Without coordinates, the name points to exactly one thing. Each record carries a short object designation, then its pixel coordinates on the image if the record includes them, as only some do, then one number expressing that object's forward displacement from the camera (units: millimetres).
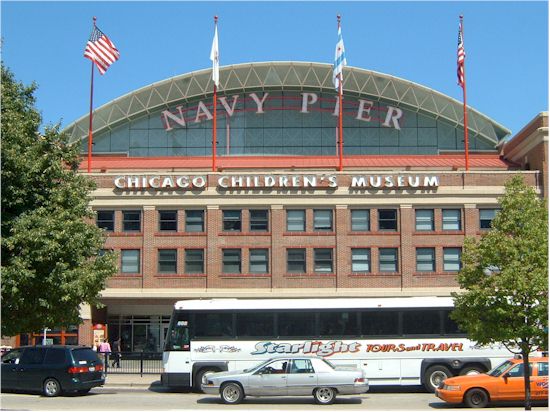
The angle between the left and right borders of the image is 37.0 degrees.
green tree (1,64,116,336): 21219
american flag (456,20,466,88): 47875
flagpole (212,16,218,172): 49375
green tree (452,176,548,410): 21250
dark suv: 26969
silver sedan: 25094
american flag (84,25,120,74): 45250
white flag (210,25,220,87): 49003
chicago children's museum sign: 47625
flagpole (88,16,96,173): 49875
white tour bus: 28547
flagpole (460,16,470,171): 48362
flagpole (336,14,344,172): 48981
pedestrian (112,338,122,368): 35500
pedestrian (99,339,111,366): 40516
